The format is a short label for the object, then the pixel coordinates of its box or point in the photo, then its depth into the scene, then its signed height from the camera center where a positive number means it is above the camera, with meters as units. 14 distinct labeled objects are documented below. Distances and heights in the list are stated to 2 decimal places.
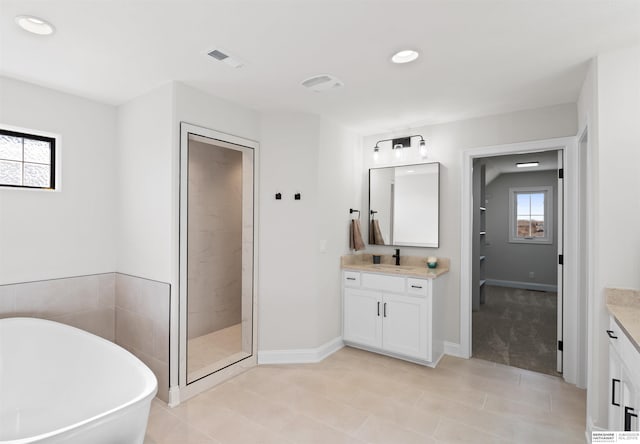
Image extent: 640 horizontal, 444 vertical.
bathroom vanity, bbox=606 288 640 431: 1.51 -0.66
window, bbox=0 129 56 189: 2.58 +0.48
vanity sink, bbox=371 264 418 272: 3.50 -0.49
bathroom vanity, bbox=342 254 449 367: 3.18 -0.86
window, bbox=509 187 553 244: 6.87 +0.18
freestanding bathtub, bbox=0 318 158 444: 2.02 -1.00
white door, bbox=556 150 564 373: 3.01 -0.19
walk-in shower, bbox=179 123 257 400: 2.69 -0.44
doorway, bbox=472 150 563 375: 4.95 -0.46
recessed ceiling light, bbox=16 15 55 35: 1.77 +1.07
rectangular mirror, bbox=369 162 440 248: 3.64 +0.20
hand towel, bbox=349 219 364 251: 3.87 -0.17
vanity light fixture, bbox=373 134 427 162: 3.62 +0.87
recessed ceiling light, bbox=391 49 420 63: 2.12 +1.09
